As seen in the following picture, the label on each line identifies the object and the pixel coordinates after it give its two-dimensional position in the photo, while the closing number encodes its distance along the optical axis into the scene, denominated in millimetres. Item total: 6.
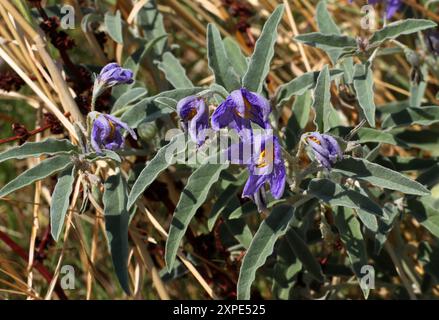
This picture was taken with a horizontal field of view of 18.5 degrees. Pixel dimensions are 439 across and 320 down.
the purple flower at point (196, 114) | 908
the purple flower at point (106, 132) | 920
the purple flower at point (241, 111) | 887
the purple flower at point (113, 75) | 944
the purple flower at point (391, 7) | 1060
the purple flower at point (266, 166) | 878
